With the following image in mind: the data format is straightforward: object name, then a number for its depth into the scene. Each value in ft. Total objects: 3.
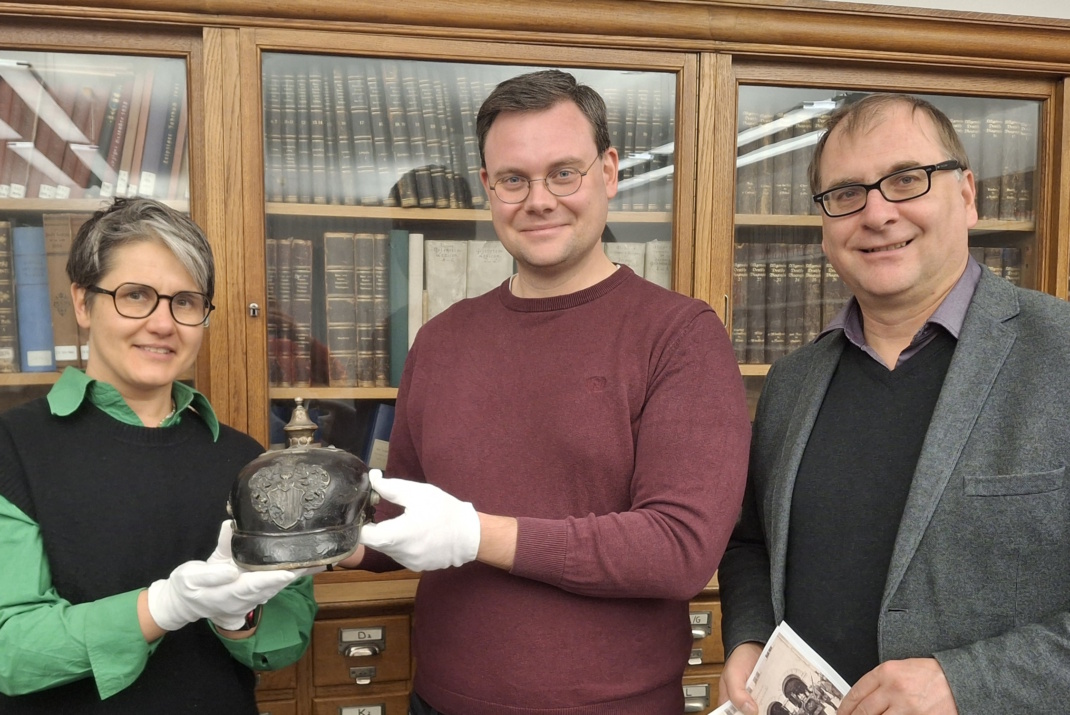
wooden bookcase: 7.00
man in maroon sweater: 4.15
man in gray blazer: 3.80
